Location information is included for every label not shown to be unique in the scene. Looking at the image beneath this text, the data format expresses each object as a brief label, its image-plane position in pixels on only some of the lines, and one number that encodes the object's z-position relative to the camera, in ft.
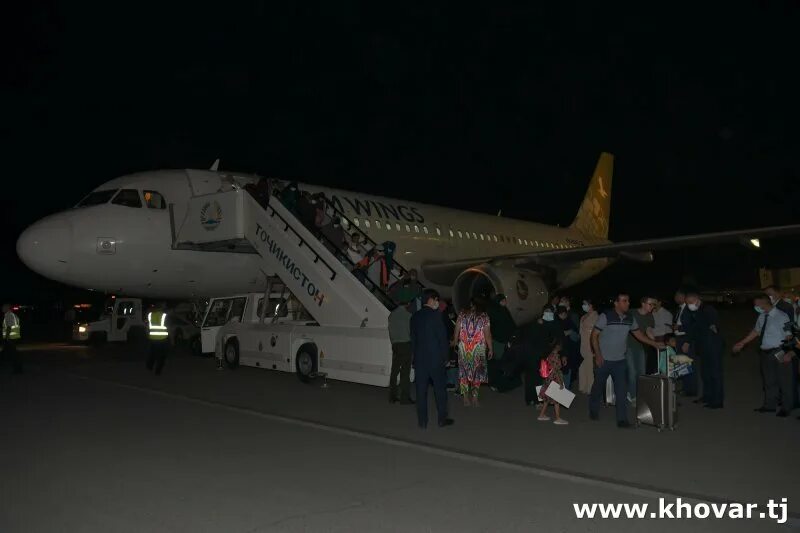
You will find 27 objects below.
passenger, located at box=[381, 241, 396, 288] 37.96
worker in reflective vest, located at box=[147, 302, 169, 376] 37.50
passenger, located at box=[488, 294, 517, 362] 32.71
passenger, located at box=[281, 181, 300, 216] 39.78
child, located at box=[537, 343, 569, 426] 25.63
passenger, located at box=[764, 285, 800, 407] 25.89
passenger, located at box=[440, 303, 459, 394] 31.76
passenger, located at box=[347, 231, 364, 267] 39.37
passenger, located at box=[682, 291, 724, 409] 28.27
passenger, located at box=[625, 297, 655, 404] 28.70
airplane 39.22
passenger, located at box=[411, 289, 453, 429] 23.82
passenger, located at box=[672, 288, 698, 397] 29.63
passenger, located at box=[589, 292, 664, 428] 24.45
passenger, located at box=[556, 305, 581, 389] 32.63
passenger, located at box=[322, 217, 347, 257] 40.40
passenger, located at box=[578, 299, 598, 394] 31.86
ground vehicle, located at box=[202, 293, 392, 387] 30.91
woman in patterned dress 28.48
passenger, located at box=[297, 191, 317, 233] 39.70
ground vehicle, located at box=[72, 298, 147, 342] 62.90
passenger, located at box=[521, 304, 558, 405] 27.43
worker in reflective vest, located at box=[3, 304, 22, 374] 38.58
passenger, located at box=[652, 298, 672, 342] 32.14
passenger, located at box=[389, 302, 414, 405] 28.60
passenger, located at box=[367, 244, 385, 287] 37.00
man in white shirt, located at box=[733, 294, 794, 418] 25.85
